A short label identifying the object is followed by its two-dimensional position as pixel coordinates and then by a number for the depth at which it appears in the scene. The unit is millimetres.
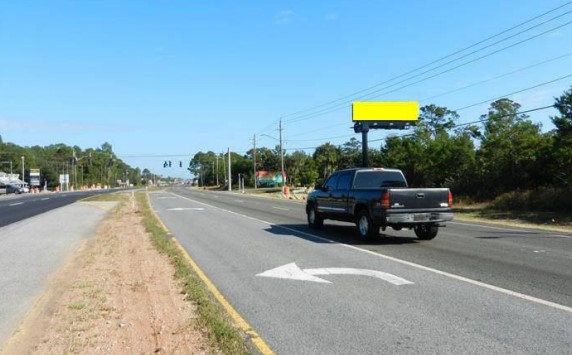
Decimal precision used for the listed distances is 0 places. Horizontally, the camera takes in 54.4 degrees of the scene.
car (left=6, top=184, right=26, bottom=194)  81312
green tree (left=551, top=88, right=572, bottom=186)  28438
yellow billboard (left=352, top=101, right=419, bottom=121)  64188
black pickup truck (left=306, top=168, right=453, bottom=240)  13820
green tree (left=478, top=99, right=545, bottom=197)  32906
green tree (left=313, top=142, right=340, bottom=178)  110375
